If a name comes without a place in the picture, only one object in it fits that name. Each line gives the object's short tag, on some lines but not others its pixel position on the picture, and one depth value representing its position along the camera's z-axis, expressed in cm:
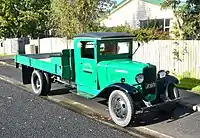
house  2658
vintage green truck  717
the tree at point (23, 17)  2931
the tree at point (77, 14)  1931
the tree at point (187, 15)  1443
